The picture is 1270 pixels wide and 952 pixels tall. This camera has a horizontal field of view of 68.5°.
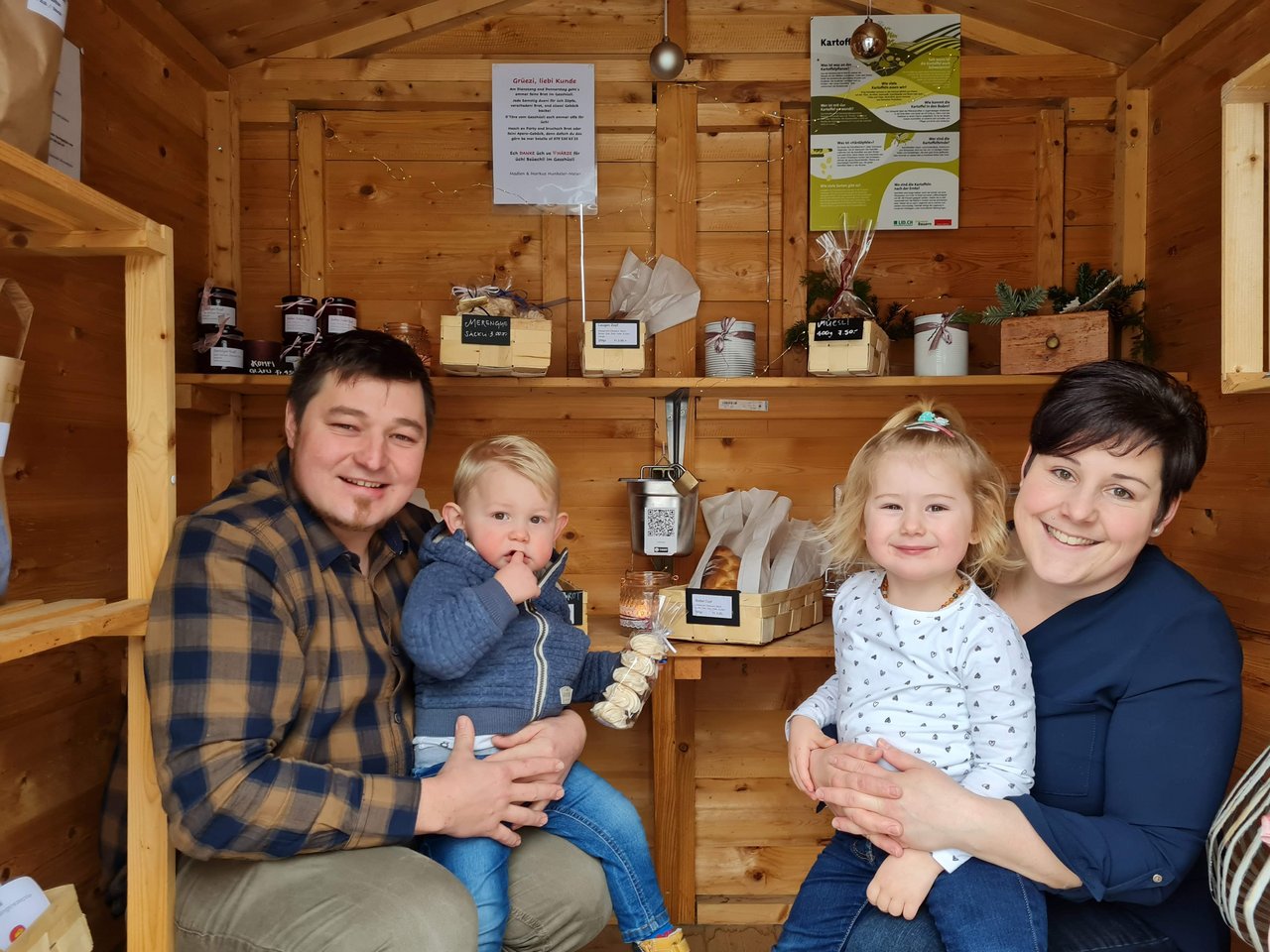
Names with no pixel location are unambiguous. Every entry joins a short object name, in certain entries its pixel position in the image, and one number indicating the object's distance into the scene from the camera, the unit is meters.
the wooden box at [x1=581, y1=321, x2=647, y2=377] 2.25
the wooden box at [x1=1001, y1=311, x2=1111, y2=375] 2.16
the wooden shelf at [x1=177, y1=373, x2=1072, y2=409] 2.26
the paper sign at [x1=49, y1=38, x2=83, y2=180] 1.80
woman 1.33
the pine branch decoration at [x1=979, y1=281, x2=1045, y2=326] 2.26
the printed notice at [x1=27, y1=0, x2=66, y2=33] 1.20
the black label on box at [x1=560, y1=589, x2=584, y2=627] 2.19
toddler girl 1.35
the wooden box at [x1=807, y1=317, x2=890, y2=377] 2.17
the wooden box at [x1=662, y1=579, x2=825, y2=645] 2.13
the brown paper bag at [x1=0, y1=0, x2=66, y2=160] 1.16
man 1.32
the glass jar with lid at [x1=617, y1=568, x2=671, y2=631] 2.25
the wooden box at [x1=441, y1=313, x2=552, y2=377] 2.17
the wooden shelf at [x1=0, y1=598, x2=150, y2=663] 1.07
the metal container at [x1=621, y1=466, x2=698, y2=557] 2.33
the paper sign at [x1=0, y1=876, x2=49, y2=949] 1.13
